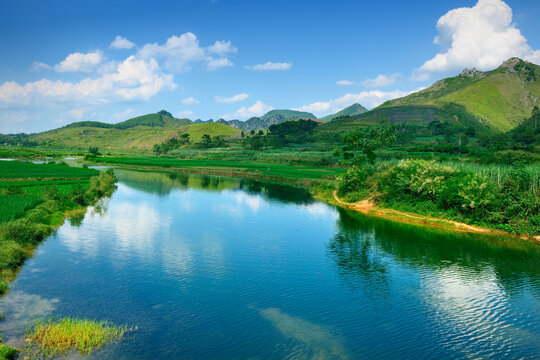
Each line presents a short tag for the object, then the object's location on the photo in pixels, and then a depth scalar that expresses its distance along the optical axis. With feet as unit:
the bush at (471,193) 138.00
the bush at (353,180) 198.90
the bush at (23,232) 98.32
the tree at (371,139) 211.00
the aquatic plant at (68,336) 54.54
